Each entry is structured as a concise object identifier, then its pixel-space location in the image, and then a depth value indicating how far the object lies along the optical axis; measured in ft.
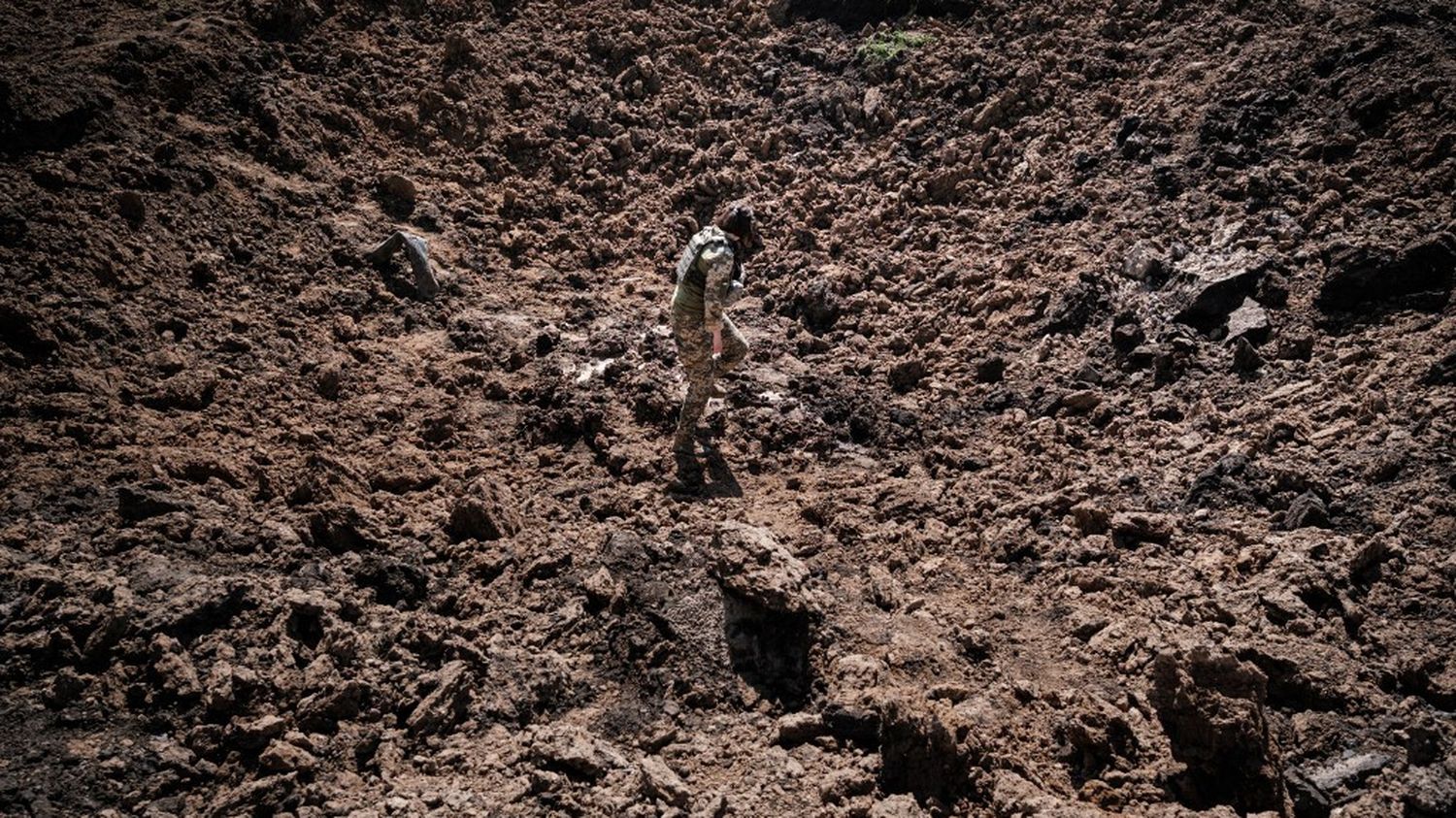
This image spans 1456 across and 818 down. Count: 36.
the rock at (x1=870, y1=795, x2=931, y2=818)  11.52
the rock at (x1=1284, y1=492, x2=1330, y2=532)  14.85
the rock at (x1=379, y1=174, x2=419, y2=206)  24.34
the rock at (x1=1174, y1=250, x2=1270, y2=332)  19.29
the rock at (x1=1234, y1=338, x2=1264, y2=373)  17.92
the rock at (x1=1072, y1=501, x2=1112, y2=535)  16.40
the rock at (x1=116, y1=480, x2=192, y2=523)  14.35
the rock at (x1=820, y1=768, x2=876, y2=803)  11.87
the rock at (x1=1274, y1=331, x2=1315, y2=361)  17.70
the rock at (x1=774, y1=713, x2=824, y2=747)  12.84
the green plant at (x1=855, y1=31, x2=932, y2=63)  29.60
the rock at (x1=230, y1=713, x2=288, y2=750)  11.78
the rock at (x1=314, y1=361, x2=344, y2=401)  18.83
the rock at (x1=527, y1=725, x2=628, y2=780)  12.00
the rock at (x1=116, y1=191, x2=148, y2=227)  19.57
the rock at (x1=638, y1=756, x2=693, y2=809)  11.80
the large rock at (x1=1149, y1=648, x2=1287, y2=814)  11.65
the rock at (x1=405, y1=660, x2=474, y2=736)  12.60
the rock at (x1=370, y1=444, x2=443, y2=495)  17.31
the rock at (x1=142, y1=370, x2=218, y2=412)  17.10
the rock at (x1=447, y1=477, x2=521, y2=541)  16.26
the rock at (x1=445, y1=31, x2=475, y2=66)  27.89
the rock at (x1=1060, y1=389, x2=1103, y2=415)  19.01
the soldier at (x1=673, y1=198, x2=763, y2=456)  18.84
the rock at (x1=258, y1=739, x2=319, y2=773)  11.54
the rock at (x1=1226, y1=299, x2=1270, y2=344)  18.37
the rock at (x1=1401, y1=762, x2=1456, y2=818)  11.24
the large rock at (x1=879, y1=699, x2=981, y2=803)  11.96
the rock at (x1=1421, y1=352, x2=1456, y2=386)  15.65
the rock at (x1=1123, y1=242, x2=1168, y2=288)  20.68
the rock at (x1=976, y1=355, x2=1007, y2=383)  20.72
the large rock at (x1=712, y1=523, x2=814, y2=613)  14.33
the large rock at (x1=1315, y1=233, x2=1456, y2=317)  17.26
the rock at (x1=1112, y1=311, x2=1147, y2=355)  19.66
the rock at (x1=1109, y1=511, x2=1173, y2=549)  15.78
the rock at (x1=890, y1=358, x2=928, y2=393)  21.33
